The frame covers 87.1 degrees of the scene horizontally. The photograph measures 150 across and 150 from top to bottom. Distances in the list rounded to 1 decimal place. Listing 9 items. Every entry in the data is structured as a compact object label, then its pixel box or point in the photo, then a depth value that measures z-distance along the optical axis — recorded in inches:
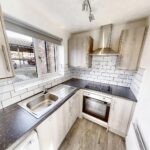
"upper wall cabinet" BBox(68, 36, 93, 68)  71.4
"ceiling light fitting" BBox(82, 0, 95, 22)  37.0
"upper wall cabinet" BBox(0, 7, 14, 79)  26.5
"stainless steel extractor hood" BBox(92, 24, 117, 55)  65.1
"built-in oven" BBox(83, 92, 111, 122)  61.2
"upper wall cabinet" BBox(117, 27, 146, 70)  52.1
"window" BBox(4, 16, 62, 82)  41.4
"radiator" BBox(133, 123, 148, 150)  30.3
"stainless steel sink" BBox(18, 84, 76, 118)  46.7
